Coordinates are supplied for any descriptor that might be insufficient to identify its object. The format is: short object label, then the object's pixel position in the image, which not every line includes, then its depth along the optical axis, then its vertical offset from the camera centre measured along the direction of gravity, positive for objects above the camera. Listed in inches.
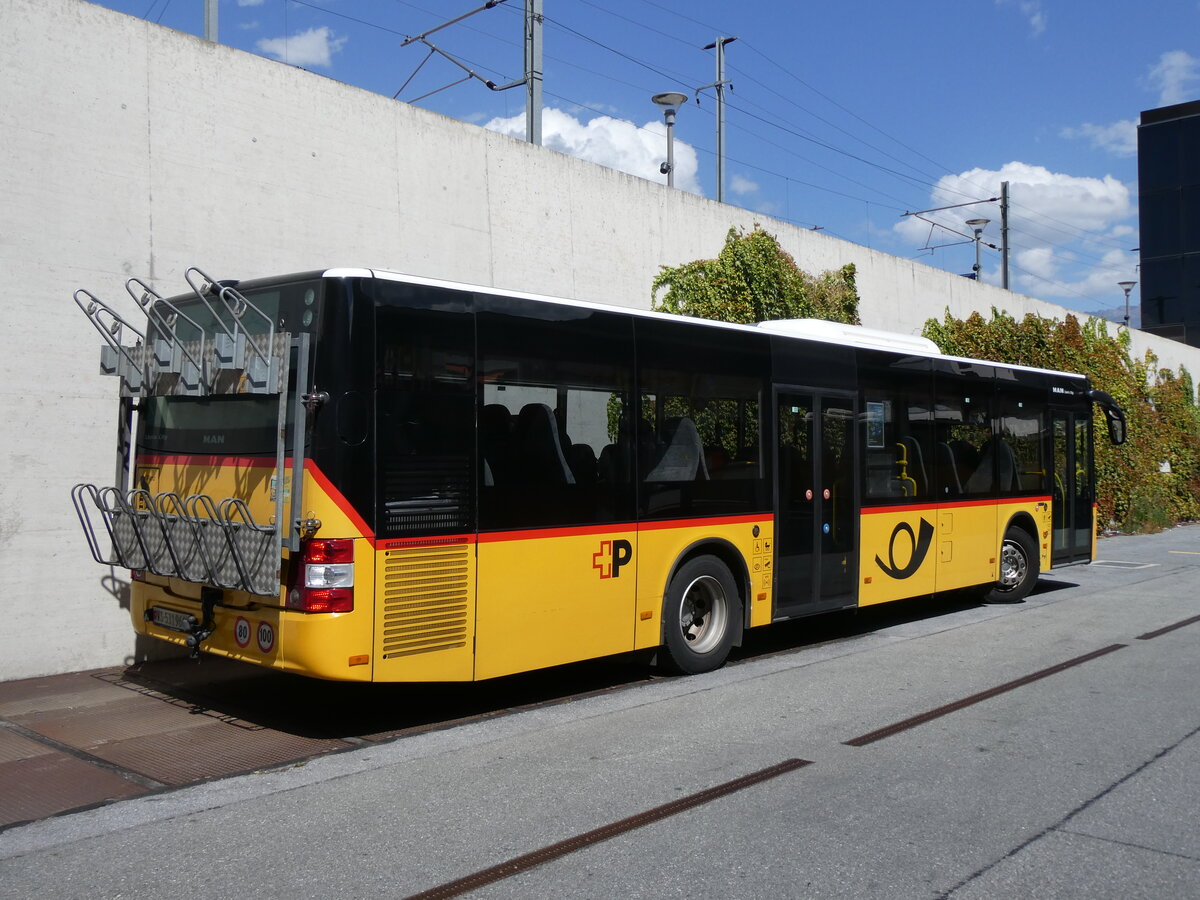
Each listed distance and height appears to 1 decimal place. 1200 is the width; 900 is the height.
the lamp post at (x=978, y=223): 1249.4 +281.0
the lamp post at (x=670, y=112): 771.4 +261.8
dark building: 1679.4 +389.8
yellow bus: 249.3 -3.1
